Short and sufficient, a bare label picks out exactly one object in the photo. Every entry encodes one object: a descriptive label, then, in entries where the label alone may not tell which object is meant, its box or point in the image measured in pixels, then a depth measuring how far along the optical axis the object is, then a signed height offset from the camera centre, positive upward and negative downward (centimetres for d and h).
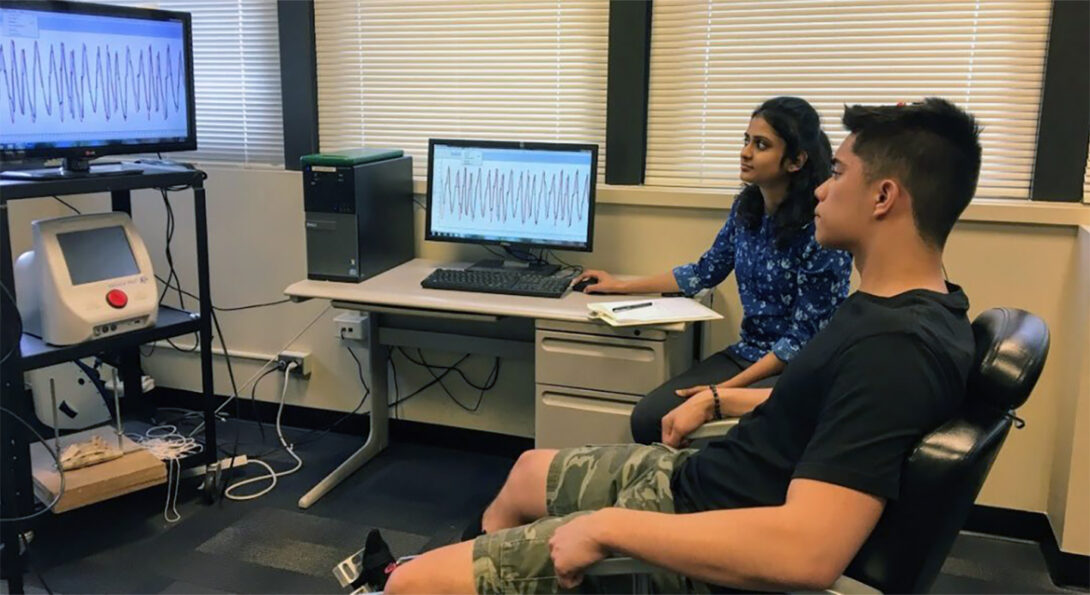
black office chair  116 -44
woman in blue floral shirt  218 -29
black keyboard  254 -43
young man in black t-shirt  115 -41
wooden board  242 -99
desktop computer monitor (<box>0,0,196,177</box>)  223 +14
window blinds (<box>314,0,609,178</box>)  287 +23
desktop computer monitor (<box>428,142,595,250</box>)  269 -17
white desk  233 -57
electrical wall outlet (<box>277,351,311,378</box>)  331 -85
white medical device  234 -41
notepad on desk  226 -45
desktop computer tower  265 -24
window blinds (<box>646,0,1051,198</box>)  245 +23
